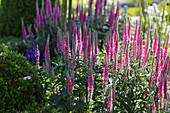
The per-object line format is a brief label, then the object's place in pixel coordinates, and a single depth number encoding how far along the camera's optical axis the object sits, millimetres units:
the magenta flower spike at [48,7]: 5523
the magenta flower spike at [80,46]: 3393
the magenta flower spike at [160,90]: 2561
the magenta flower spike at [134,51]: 3047
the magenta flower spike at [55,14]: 5254
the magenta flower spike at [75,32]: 3540
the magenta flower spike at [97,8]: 5367
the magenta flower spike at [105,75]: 2677
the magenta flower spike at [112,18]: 4841
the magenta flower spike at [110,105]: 2491
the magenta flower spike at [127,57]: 2917
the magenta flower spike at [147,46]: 3171
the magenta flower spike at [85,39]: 3188
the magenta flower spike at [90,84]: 2580
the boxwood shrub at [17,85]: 3045
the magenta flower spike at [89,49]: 3032
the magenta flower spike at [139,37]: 3331
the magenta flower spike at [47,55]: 3162
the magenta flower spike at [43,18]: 5383
